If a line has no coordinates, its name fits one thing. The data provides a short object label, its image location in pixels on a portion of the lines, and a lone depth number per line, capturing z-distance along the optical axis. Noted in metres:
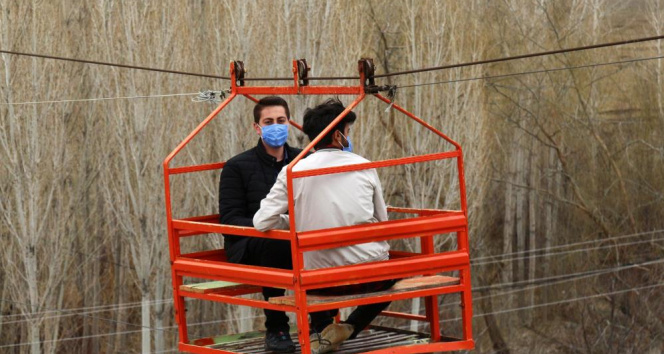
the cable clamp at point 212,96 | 15.35
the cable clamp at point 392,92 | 13.13
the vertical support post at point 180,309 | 13.40
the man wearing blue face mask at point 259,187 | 13.06
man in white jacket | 12.09
